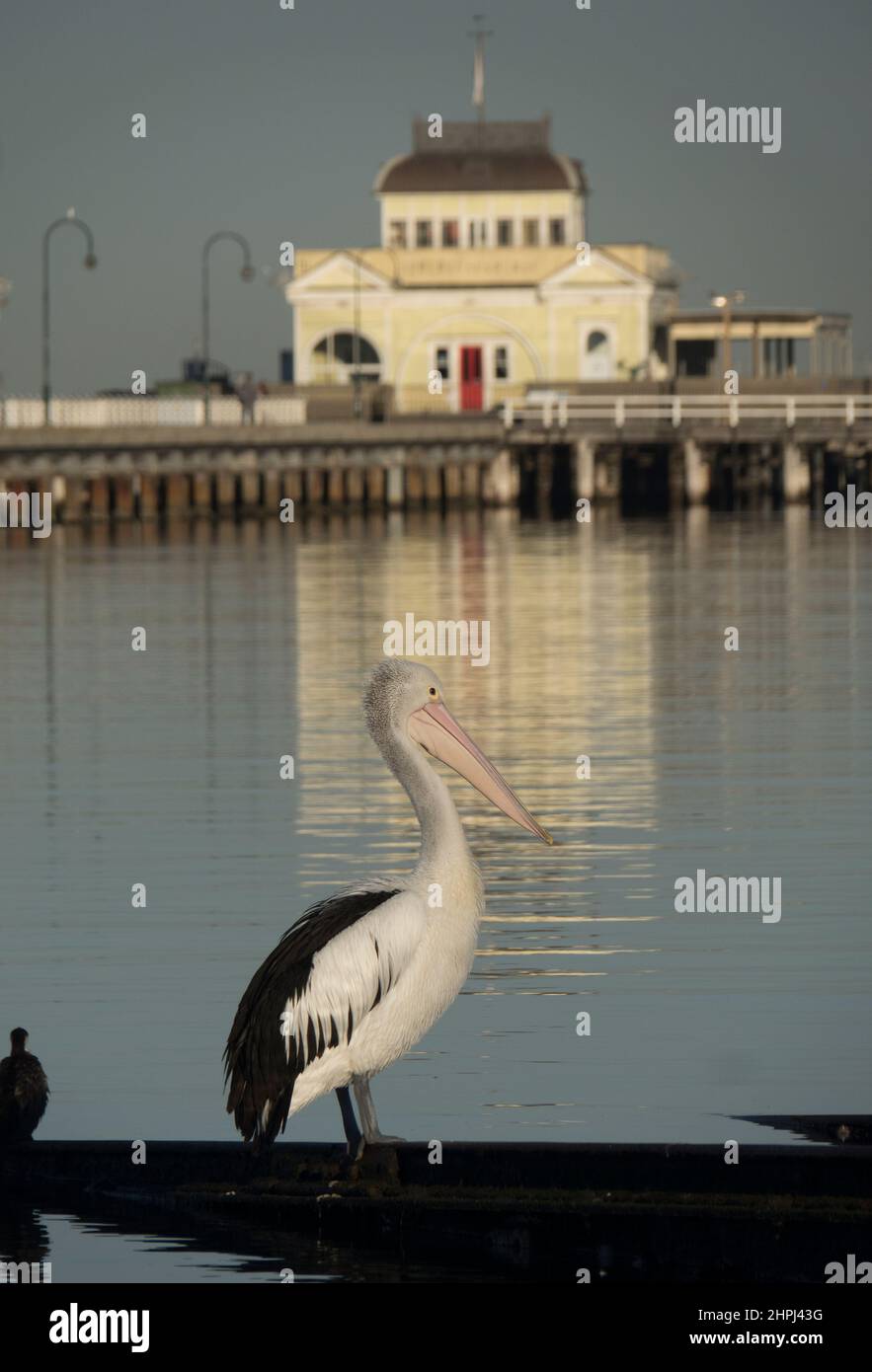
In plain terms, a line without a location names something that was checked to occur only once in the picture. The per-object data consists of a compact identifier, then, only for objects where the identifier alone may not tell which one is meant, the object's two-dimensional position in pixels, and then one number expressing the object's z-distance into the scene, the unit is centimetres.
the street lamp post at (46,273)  8075
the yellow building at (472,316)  10150
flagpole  11188
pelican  928
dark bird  1016
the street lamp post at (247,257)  9086
